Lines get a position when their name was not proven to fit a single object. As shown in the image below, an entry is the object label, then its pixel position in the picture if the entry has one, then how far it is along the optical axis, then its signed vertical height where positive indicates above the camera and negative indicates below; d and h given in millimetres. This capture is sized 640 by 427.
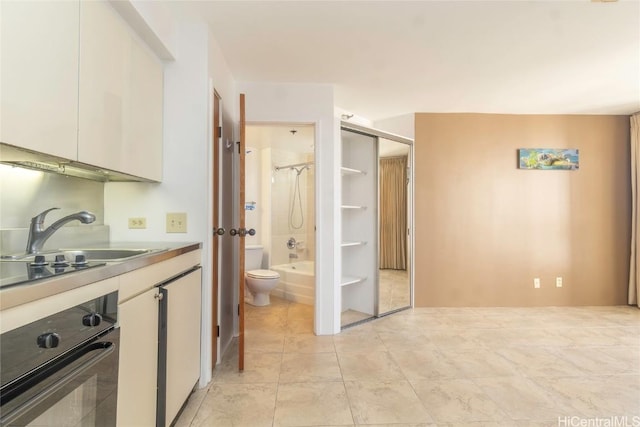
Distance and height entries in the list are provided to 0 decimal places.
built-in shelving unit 3252 -92
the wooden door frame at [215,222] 2053 -34
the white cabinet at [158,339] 1104 -546
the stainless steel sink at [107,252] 1404 -166
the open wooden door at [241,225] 2100 -58
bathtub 3811 -895
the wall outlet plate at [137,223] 1848 -35
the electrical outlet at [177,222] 1876 -30
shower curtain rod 4848 +837
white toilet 3562 -815
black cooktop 747 -154
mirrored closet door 3244 -87
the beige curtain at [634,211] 3570 +61
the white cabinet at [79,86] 930 +524
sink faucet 1275 -62
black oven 663 -396
